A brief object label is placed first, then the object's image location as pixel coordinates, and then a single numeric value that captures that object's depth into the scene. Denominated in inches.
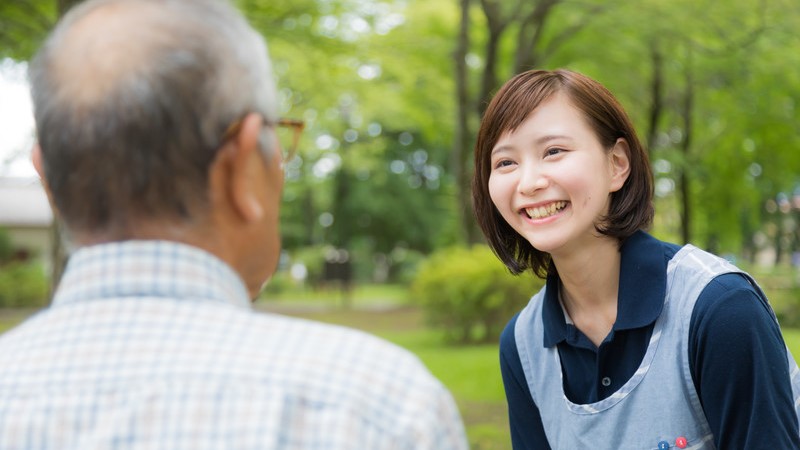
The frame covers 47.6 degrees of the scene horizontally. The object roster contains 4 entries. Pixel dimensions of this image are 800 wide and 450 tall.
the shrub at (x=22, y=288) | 775.7
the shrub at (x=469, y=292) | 430.6
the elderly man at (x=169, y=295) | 39.7
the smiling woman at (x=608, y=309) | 74.0
